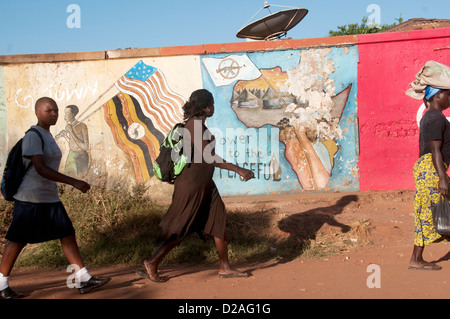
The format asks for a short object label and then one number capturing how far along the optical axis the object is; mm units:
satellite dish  8811
